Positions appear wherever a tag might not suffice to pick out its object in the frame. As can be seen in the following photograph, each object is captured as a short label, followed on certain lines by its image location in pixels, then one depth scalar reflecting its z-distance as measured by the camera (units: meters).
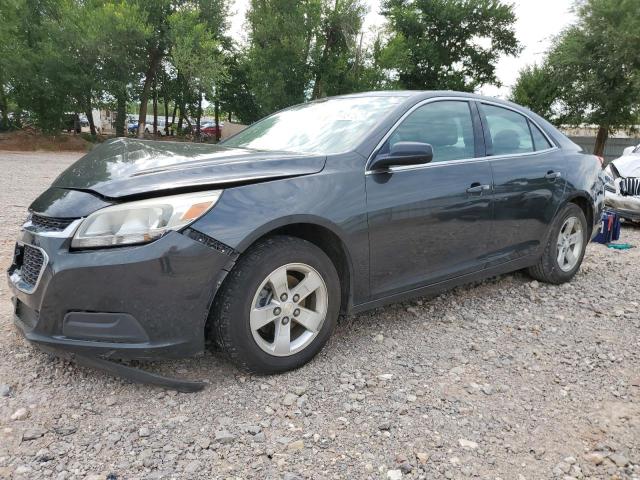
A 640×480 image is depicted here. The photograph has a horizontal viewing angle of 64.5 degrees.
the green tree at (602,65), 22.22
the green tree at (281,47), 28.03
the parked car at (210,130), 39.47
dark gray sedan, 2.25
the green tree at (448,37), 32.66
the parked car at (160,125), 48.12
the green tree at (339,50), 28.56
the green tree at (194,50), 24.02
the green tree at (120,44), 22.91
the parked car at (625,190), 7.45
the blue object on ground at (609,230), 6.32
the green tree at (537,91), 29.25
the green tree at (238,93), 32.88
